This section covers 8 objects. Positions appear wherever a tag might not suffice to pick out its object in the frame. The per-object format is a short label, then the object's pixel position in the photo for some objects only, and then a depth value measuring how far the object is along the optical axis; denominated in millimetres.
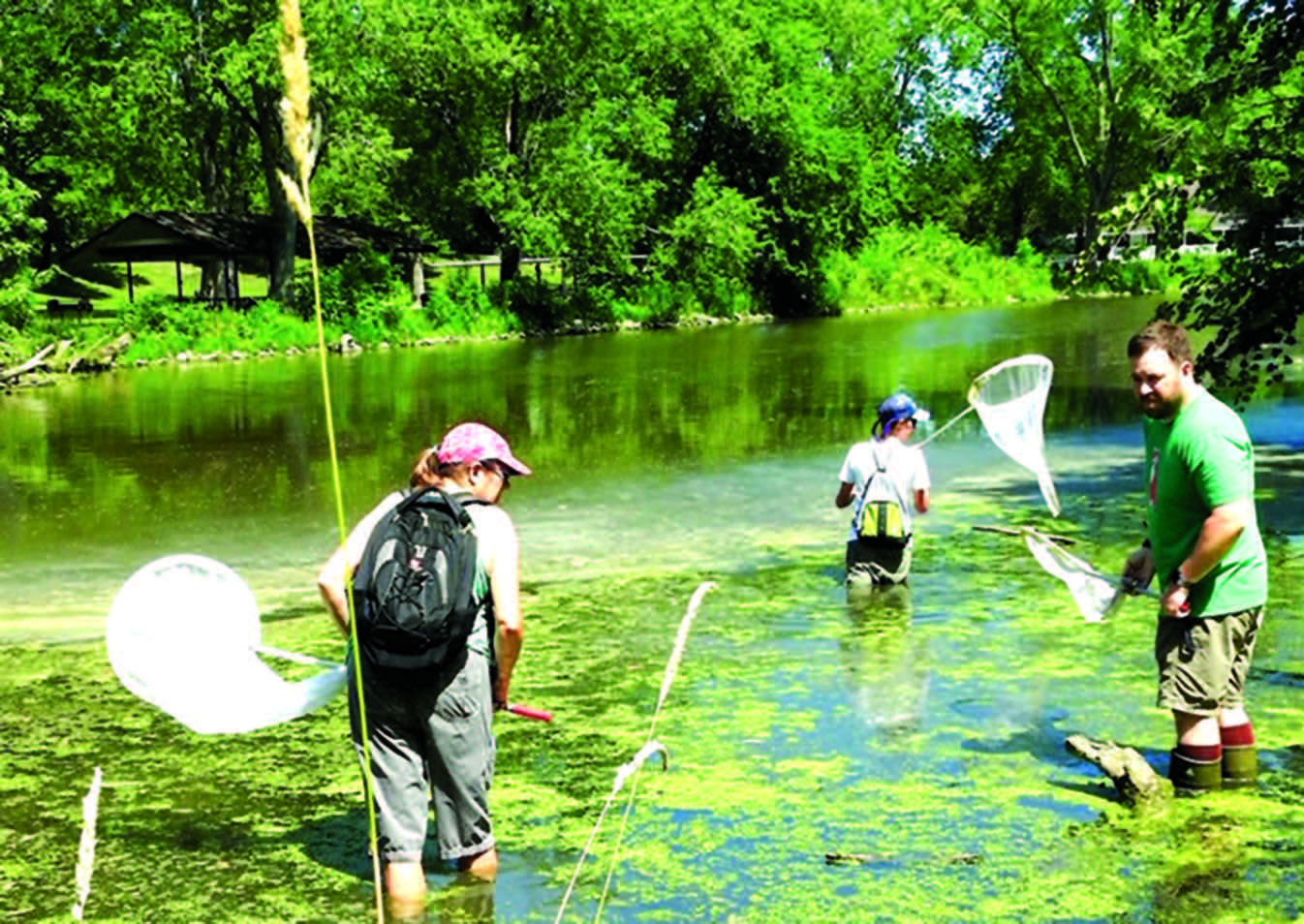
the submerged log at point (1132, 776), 6082
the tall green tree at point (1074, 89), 75938
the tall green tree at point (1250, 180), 12820
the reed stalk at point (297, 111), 2443
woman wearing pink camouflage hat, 5066
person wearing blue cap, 9797
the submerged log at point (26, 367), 33812
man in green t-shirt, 5660
